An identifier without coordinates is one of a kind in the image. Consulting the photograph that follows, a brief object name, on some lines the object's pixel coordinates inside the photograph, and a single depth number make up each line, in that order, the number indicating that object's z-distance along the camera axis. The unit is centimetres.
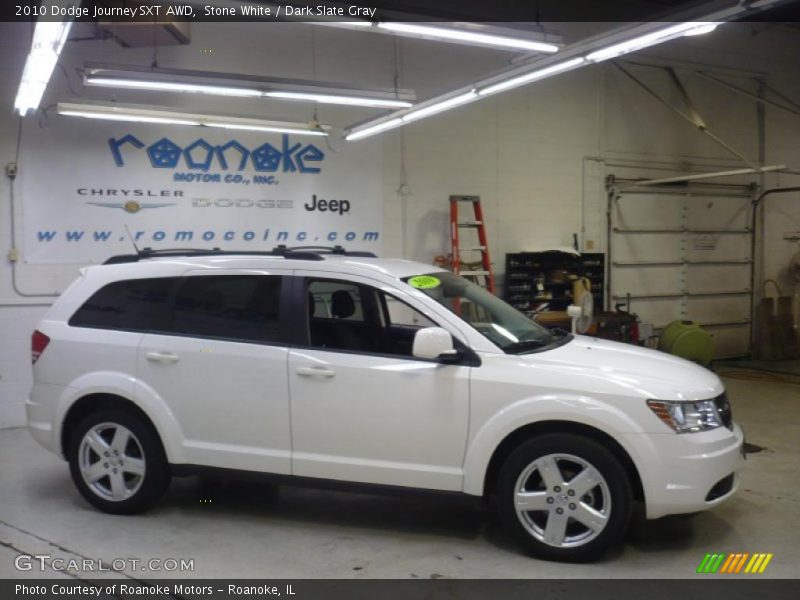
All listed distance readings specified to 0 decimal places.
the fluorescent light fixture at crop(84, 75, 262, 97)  616
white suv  411
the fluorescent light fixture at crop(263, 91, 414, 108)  650
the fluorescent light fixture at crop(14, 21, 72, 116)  455
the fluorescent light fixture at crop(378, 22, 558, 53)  467
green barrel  1035
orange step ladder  956
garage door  1162
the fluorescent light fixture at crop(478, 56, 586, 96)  560
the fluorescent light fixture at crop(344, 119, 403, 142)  793
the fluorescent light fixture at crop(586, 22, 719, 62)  469
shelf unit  1006
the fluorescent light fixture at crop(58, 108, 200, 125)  702
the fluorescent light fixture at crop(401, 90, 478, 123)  682
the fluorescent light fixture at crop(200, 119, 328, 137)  756
